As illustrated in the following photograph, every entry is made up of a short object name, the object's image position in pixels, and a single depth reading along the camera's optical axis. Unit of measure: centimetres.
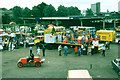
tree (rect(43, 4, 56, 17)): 8450
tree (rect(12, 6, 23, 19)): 8881
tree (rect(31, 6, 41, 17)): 8691
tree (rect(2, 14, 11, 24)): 7255
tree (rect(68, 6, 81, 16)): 10678
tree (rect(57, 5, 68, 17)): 8732
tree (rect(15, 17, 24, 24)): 7650
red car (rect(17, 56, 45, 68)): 1667
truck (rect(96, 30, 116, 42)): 3119
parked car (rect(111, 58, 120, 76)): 1372
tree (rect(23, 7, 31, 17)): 8786
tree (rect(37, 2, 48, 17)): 10331
